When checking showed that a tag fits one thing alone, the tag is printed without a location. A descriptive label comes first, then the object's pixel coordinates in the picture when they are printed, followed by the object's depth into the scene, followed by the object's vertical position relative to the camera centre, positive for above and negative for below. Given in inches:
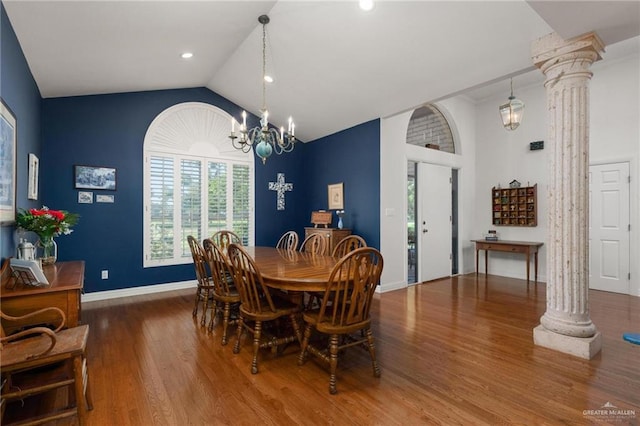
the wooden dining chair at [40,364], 64.9 -31.5
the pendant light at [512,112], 165.5 +52.5
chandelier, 123.4 +31.1
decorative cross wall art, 238.1 +18.3
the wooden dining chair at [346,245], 131.3 -13.6
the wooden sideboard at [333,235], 199.6 -13.5
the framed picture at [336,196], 215.2 +11.5
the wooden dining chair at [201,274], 132.1 -26.1
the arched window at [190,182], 191.9 +19.0
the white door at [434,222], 213.0 -5.5
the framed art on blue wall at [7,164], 90.0 +13.8
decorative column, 104.9 +7.1
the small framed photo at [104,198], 175.8 +7.4
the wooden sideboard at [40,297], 79.0 -21.9
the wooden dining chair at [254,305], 95.3 -29.3
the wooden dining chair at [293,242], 171.2 -15.7
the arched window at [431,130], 227.1 +61.0
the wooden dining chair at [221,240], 173.0 -16.2
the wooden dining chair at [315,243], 153.9 -15.5
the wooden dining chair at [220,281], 114.8 -25.4
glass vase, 117.1 -14.1
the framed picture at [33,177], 129.2 +14.1
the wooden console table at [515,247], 208.7 -21.8
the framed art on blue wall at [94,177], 169.6 +18.4
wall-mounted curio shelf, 218.8 +5.8
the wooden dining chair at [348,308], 84.2 -26.2
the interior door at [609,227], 182.1 -6.9
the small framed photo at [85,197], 170.6 +7.7
